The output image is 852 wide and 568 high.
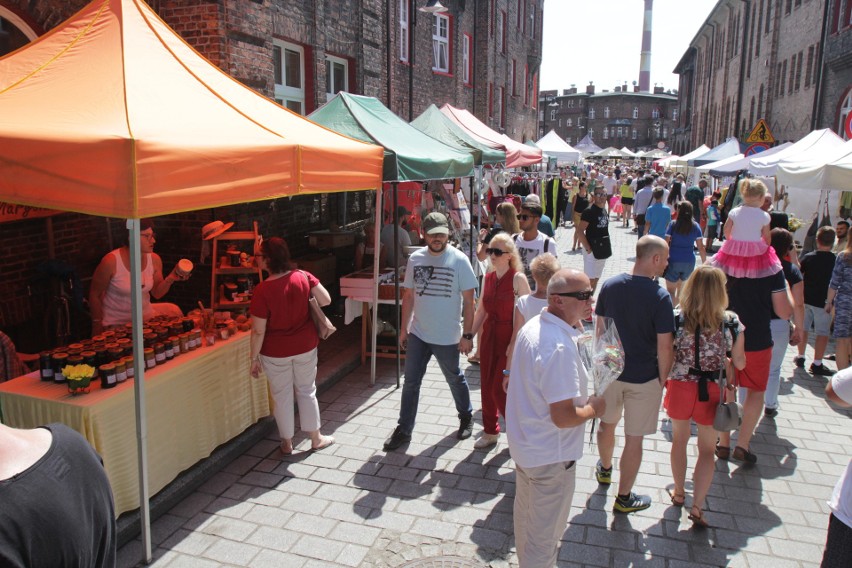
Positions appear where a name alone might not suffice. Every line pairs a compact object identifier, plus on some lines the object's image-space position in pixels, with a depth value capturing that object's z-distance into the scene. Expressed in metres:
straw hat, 5.96
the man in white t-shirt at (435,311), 4.87
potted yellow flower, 3.73
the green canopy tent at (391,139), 6.22
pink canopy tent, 13.13
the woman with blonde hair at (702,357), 3.78
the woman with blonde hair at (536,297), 3.96
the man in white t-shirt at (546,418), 2.87
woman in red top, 4.56
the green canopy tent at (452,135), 10.34
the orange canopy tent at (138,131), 3.26
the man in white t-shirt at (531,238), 6.12
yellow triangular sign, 13.17
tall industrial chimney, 91.56
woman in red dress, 4.67
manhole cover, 3.59
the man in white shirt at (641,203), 17.38
